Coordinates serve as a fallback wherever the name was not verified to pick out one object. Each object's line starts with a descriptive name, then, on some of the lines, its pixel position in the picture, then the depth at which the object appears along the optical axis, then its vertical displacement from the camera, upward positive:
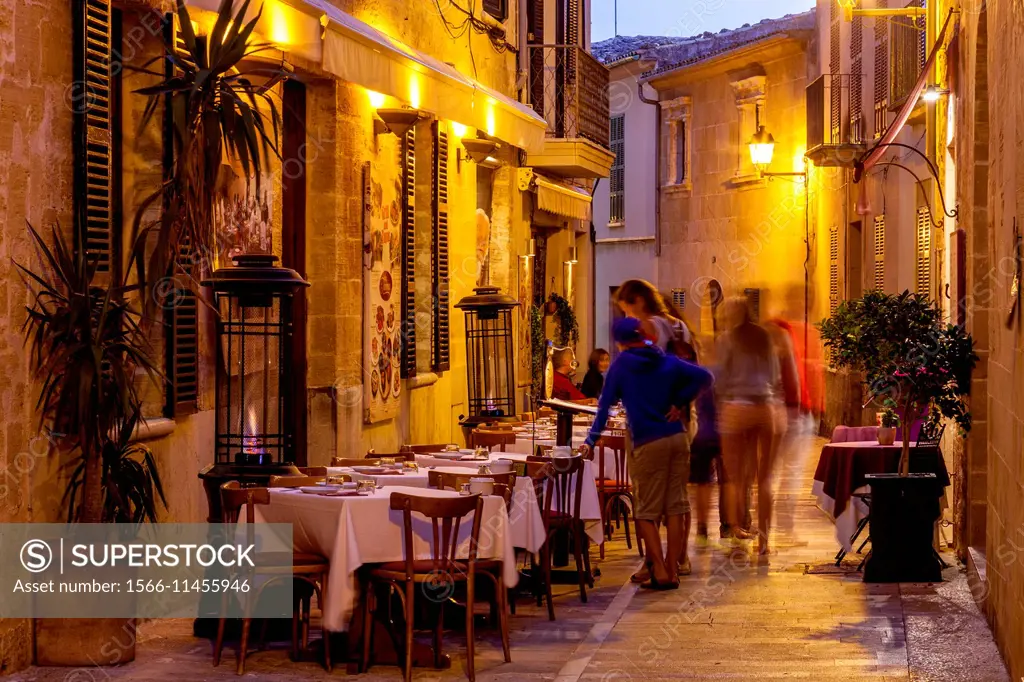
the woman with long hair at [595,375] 18.48 -0.62
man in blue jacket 10.21 -0.66
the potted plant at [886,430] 11.27 -0.78
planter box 10.39 -1.36
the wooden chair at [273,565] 8.16 -1.23
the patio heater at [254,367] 9.43 -0.26
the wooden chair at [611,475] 12.46 -1.22
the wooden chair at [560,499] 9.77 -1.13
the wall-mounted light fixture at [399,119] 13.66 +1.73
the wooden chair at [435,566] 7.93 -1.23
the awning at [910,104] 13.23 +1.92
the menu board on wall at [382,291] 13.49 +0.28
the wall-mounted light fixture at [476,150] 16.81 +1.82
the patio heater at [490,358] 16.27 -0.38
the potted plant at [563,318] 24.98 +0.06
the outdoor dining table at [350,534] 8.09 -1.08
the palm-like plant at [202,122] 8.01 +1.01
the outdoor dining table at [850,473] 11.35 -1.08
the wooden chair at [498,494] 8.38 -0.95
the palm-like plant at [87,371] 7.49 -0.22
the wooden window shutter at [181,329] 9.26 -0.03
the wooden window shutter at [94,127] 8.17 +1.02
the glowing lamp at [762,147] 25.23 +2.71
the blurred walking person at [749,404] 11.58 -0.60
